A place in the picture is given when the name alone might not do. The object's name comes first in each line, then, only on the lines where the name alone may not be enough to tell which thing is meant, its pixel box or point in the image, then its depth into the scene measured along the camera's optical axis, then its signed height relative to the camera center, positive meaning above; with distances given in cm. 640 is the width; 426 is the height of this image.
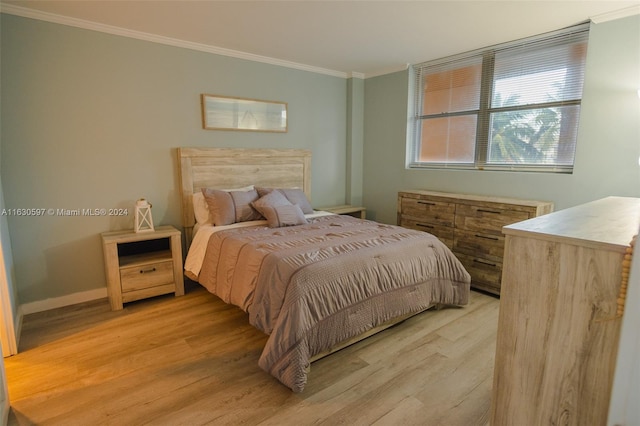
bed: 199 -71
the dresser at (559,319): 110 -55
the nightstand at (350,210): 432 -62
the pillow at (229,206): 317 -43
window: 306 +57
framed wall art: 352 +52
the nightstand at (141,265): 285 -90
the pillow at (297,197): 367 -39
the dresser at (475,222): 309 -61
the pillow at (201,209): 328 -47
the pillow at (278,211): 314 -47
